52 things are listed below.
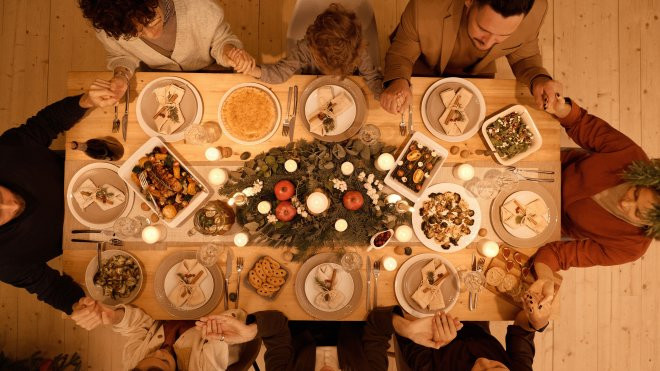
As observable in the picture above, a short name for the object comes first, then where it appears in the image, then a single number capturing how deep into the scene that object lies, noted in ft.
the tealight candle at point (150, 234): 6.35
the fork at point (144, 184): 6.44
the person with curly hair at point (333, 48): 5.80
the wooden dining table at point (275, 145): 6.63
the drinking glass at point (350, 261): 6.45
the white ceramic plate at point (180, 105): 6.70
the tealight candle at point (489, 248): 6.50
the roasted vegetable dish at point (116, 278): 6.53
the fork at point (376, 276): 6.61
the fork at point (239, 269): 6.53
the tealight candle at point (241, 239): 6.40
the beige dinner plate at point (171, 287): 6.55
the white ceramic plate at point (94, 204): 6.61
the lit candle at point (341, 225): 6.19
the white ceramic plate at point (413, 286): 6.60
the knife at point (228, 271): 6.58
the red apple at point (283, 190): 6.07
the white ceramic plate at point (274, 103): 6.68
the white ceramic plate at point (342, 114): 6.77
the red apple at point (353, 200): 6.12
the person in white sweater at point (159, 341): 6.31
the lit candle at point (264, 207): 6.15
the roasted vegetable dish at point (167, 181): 6.48
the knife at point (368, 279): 6.64
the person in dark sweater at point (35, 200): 6.34
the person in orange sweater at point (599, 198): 6.51
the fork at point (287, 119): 6.73
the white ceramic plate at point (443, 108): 6.79
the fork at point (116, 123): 6.75
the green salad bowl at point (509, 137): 6.72
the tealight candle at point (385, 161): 6.38
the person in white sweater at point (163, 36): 5.64
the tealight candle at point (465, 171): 6.49
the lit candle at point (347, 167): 6.27
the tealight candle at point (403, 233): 6.39
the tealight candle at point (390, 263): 6.48
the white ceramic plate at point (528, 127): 6.69
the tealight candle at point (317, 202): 5.88
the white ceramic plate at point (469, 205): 6.61
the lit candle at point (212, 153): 6.46
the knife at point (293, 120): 6.78
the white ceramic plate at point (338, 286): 6.57
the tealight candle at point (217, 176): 6.44
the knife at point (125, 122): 6.75
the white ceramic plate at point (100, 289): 6.54
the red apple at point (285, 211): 6.07
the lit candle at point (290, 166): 6.27
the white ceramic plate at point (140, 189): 6.48
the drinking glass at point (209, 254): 6.44
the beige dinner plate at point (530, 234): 6.72
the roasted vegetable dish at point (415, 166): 6.57
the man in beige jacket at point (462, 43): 6.05
